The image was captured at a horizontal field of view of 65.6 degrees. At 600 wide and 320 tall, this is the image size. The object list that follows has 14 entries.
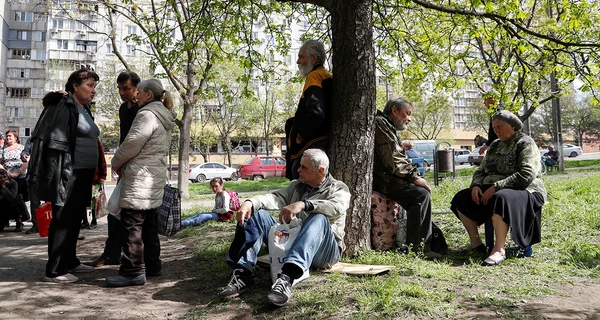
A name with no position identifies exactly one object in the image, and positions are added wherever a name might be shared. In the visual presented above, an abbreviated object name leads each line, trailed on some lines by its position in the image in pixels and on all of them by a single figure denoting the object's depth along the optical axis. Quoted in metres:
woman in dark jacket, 4.23
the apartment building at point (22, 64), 49.81
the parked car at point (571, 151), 48.25
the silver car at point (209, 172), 30.88
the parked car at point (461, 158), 46.06
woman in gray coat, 4.14
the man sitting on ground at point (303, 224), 3.37
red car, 28.95
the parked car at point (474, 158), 36.67
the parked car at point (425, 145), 35.88
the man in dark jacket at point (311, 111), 4.22
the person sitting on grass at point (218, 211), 8.00
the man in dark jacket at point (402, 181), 4.59
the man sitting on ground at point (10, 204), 7.99
